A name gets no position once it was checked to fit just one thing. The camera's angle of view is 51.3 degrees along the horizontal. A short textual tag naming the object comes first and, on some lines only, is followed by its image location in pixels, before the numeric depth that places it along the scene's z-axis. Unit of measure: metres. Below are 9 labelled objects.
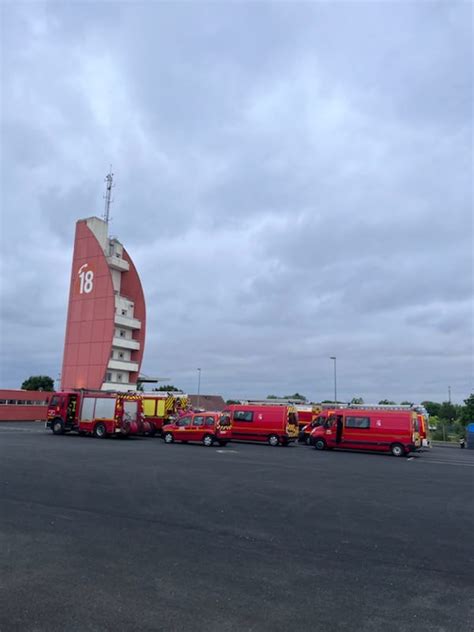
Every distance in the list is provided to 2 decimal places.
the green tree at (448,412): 90.31
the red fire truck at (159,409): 34.44
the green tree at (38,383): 106.53
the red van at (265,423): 30.38
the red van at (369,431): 25.45
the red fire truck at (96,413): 29.81
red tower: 57.91
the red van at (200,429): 26.84
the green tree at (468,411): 53.27
